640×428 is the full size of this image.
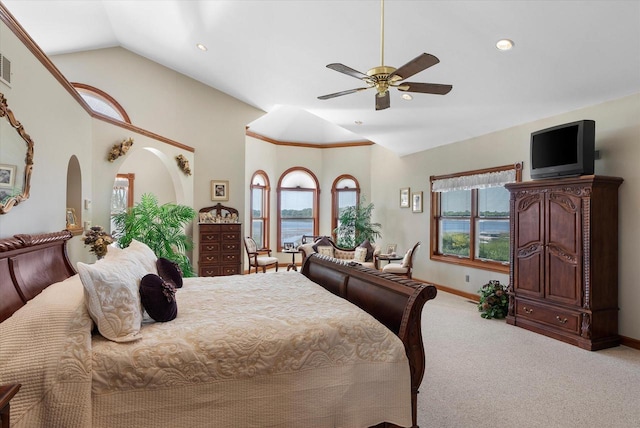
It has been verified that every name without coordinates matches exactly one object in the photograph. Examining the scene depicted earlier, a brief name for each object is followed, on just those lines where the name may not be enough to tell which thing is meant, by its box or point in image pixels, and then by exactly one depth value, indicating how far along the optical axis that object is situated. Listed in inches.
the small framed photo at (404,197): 303.6
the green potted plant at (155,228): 197.0
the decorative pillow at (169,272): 118.1
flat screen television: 155.3
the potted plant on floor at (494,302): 196.2
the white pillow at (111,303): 72.4
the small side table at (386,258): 267.1
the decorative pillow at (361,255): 280.5
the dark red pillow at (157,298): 82.4
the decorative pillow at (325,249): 291.0
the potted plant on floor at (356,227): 328.2
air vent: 84.1
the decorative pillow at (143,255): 103.4
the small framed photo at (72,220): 143.3
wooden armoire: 152.0
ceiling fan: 99.4
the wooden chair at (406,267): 243.0
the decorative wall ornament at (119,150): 190.7
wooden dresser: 265.6
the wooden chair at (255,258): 285.6
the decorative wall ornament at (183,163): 256.2
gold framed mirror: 84.6
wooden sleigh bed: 62.2
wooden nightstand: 46.3
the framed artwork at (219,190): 283.7
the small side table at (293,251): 297.8
